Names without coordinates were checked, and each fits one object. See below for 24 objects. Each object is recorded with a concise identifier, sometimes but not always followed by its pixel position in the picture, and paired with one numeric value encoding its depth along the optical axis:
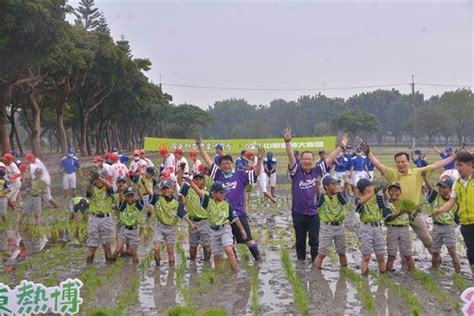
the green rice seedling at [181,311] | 5.69
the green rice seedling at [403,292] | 6.15
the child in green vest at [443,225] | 7.91
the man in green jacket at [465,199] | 7.09
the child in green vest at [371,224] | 7.77
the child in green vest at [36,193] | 12.31
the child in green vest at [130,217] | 8.60
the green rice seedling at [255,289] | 6.27
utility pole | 57.55
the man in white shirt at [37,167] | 12.84
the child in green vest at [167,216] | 8.44
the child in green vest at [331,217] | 7.99
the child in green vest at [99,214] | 8.63
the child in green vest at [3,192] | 11.70
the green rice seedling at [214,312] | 5.64
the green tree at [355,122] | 72.00
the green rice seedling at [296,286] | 6.35
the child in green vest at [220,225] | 8.02
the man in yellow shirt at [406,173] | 7.89
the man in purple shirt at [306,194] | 8.34
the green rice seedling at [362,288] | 6.28
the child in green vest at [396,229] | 7.86
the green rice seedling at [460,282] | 7.09
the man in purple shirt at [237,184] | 8.64
